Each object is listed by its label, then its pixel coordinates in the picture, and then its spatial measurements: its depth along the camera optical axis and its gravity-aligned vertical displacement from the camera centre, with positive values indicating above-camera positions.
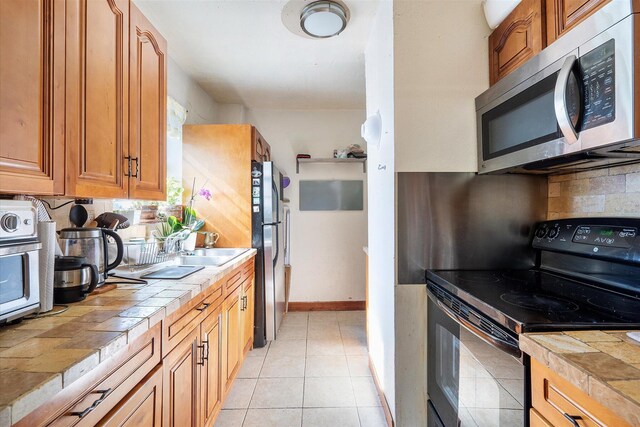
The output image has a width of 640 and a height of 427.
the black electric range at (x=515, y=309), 0.86 -0.29
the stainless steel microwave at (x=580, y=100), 0.79 +0.37
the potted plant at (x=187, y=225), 2.24 -0.06
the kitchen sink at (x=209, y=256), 2.15 -0.30
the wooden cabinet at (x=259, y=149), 2.72 +0.67
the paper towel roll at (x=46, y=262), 0.92 -0.14
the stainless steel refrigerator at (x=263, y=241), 2.65 -0.22
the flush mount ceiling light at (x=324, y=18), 1.80 +1.23
